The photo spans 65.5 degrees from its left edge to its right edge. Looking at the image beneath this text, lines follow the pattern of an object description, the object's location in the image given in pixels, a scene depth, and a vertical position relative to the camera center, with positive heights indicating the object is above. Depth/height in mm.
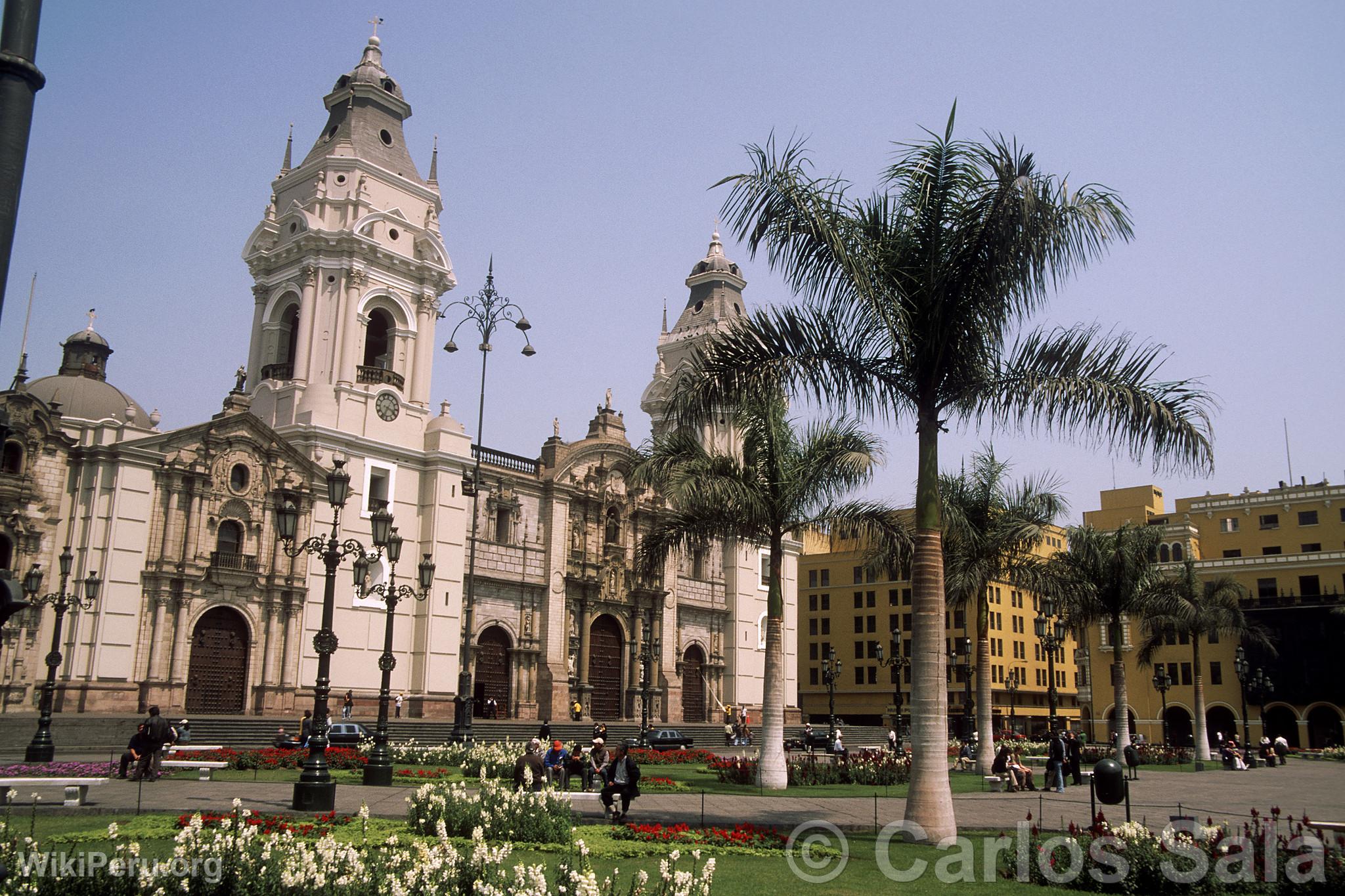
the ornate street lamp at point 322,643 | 16078 +450
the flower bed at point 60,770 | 21156 -2202
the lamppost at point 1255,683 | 42438 +450
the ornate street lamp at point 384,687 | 21703 -370
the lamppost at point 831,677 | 38156 +177
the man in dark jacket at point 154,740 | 20062 -1427
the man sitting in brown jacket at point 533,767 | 18047 -1610
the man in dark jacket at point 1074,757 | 25875 -1697
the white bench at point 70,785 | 15348 -1916
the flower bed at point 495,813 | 13250 -1777
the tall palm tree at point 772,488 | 22234 +4070
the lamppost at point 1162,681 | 39812 +340
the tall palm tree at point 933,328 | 13609 +4875
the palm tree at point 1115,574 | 32812 +3549
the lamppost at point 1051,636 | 32622 +1625
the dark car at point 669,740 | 39188 -2321
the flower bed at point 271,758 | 24422 -2148
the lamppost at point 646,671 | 35909 +211
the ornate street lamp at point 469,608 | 29484 +1829
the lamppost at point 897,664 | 36406 +699
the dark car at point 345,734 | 31531 -1928
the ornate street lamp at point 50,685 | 24359 -526
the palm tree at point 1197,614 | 36844 +2921
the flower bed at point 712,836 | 13312 -2011
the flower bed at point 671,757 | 31328 -2418
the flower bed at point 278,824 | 12352 -1900
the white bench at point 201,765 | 20859 -2050
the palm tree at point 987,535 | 26734 +3803
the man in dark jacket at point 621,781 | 15953 -1577
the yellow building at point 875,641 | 77000 +3059
